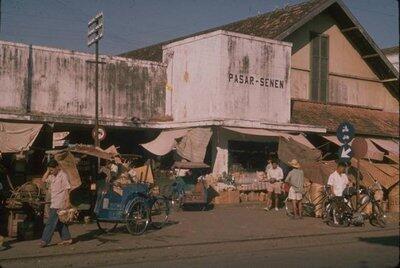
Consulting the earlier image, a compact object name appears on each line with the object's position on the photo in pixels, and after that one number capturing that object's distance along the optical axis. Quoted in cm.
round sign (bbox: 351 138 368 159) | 1691
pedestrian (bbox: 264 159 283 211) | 2123
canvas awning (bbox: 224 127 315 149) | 2319
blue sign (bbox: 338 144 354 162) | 1708
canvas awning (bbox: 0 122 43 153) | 1916
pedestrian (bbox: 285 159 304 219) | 1834
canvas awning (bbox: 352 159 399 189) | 2142
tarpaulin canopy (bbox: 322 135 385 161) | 2439
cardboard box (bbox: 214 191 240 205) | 2258
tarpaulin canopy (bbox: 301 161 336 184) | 1986
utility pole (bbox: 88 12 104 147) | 2259
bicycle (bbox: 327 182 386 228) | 1652
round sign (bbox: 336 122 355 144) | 1703
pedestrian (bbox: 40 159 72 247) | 1191
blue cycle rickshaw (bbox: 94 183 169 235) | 1356
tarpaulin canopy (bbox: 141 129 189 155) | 2328
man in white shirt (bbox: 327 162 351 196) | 1663
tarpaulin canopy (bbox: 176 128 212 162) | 2222
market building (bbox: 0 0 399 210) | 2309
